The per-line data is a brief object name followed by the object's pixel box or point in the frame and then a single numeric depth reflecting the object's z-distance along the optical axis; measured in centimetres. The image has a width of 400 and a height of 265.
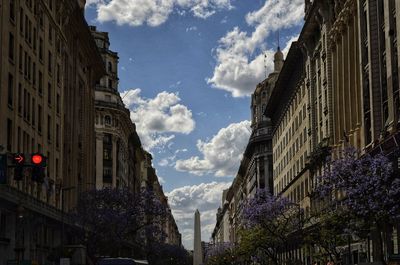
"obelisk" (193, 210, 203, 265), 15138
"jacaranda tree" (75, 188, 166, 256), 7756
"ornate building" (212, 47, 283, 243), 15950
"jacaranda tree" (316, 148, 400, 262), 4028
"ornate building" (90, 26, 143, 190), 13325
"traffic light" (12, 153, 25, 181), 2269
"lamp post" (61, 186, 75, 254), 6565
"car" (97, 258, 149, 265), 4859
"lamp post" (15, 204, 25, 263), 5475
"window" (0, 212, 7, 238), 5259
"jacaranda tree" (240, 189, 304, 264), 7850
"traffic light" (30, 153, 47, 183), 2278
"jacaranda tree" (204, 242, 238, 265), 15939
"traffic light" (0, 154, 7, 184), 2462
